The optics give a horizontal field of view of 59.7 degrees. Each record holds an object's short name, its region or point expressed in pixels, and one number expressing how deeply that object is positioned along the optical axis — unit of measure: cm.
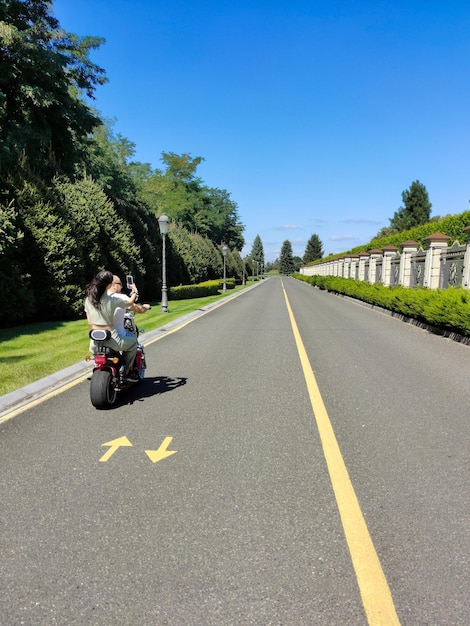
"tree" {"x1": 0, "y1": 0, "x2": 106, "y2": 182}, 1644
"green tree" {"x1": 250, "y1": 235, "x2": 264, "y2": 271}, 18181
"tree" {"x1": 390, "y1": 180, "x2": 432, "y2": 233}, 7400
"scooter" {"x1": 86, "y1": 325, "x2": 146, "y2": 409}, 524
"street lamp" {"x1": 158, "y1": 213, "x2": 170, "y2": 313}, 1831
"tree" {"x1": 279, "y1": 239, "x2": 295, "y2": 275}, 18762
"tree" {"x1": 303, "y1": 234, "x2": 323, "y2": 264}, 16288
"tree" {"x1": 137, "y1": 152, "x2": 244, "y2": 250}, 6181
